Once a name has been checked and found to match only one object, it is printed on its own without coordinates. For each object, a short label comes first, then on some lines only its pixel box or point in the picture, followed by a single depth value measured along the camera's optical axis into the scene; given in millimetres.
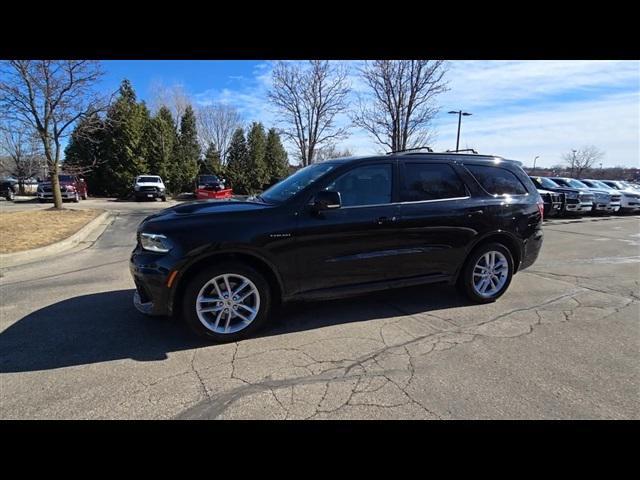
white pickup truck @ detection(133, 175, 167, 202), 25906
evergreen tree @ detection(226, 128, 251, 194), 37606
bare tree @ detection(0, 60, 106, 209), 12742
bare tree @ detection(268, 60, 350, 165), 28752
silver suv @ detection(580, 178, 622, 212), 17656
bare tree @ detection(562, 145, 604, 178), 74438
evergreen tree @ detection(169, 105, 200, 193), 33344
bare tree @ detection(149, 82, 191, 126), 44781
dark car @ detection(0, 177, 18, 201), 24500
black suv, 3402
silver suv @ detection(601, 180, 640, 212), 18547
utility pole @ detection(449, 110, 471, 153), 27000
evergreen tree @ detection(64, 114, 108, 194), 30259
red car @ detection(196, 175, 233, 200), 24125
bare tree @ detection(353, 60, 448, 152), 18844
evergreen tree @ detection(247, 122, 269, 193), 38375
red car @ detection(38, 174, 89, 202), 22781
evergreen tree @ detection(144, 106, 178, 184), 31375
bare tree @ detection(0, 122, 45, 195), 30341
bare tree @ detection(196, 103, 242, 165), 45500
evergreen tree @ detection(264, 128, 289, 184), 40969
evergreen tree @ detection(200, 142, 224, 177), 37594
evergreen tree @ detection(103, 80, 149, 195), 29734
